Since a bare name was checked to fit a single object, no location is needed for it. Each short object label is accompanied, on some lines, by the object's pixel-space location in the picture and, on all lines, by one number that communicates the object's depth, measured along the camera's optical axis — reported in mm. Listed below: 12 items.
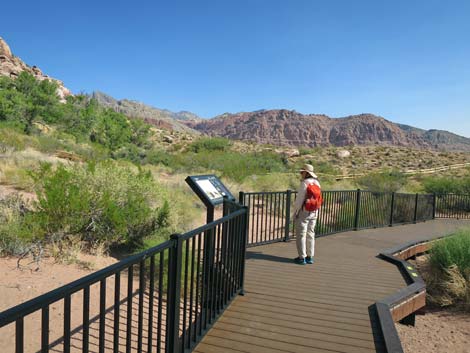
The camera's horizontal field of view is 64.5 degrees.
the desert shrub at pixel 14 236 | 6348
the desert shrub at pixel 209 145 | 41844
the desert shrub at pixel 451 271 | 6891
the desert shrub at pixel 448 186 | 21203
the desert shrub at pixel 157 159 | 28172
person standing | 6373
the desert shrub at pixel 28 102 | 25906
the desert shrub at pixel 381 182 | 22469
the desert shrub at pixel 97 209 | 6922
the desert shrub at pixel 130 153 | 28403
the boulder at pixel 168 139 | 55338
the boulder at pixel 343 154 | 51106
